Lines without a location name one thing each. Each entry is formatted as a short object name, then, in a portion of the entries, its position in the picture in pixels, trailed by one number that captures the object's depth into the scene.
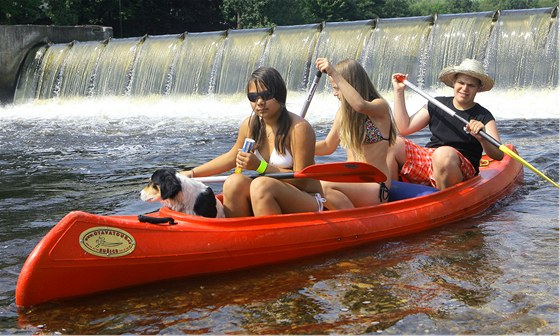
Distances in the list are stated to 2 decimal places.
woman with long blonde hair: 4.80
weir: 13.75
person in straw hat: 5.57
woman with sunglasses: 4.44
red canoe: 4.01
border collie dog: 4.34
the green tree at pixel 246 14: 37.03
